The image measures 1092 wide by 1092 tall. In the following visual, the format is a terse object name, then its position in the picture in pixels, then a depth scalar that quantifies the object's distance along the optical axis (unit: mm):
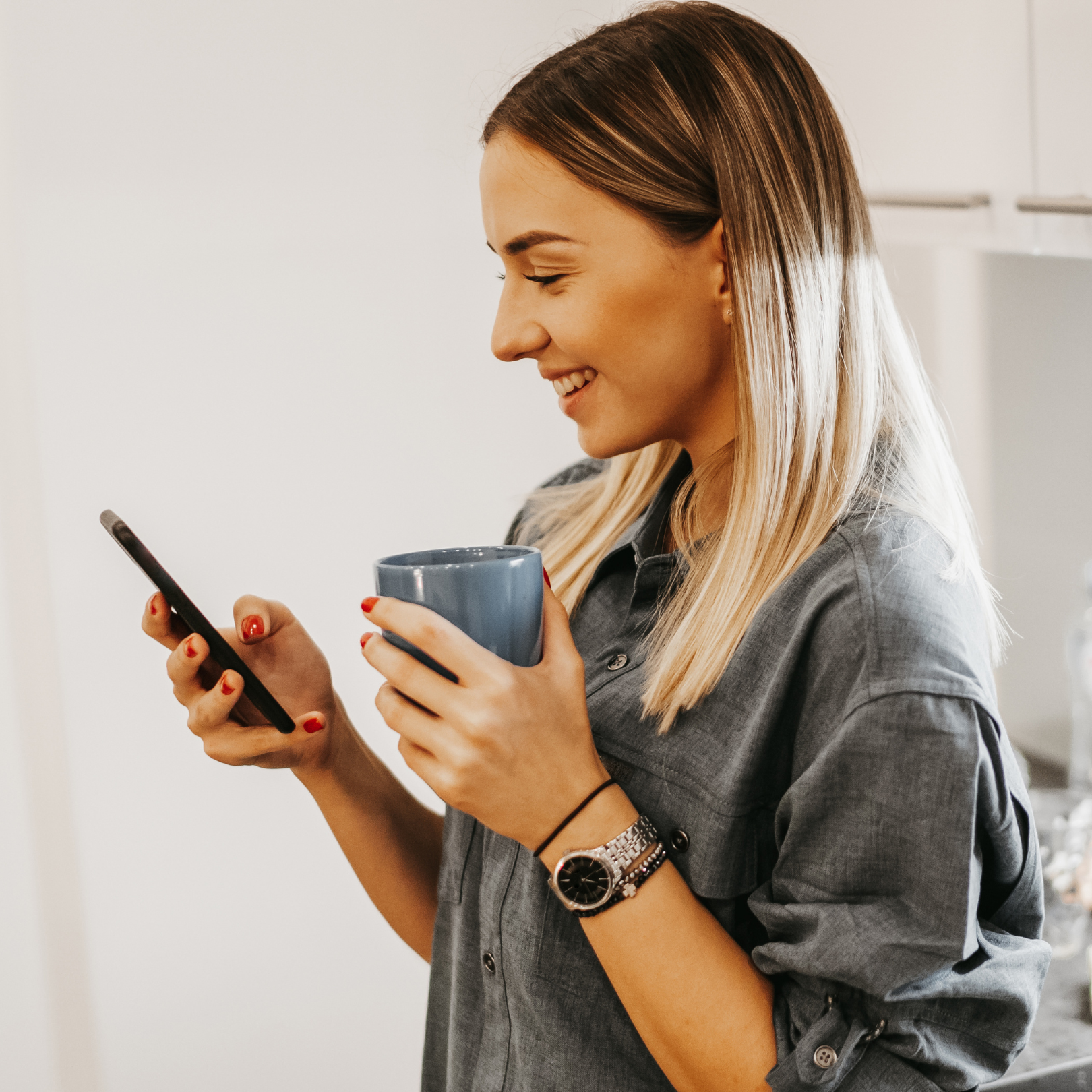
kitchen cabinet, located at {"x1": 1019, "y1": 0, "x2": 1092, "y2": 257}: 1525
